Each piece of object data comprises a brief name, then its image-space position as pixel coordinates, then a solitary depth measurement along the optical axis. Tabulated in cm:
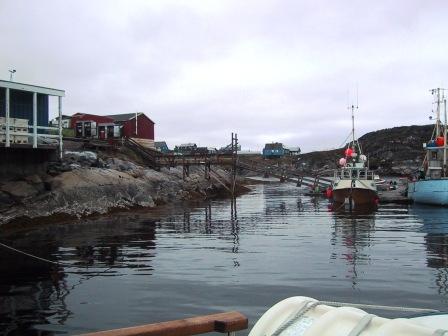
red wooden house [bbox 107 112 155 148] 5559
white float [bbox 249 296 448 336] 362
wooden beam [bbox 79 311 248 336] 414
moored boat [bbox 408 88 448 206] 3547
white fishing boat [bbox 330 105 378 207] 3616
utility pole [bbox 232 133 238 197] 4596
